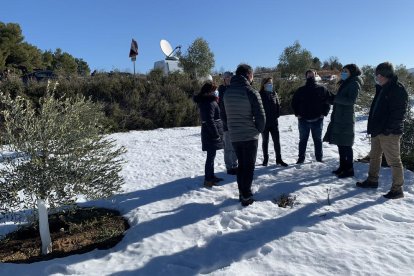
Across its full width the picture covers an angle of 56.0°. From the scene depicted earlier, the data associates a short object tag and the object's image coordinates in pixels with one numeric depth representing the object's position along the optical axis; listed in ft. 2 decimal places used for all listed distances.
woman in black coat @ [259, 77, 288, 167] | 24.12
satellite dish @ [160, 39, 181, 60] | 82.40
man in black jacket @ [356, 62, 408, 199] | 17.69
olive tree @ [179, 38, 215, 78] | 81.15
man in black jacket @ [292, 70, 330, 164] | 23.70
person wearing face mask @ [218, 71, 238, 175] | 22.88
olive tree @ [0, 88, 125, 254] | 13.94
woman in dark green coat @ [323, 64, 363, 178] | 20.97
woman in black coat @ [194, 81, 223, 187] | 21.03
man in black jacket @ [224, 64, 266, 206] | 17.42
